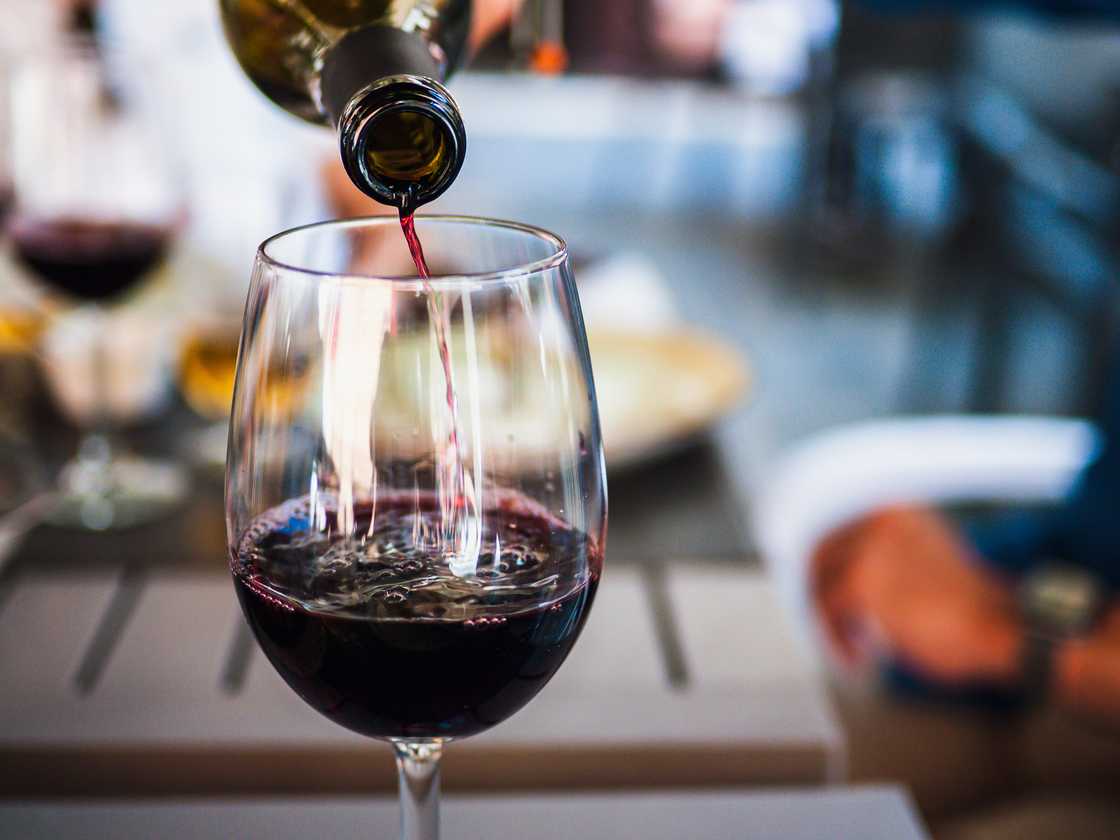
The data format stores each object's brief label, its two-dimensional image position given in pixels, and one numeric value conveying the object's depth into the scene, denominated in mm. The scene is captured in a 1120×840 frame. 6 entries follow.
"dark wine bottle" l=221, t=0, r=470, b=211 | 394
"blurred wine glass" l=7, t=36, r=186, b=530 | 938
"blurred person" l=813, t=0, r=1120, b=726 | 1386
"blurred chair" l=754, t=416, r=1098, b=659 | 1655
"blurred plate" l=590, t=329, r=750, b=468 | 1017
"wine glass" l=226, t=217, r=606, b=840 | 436
